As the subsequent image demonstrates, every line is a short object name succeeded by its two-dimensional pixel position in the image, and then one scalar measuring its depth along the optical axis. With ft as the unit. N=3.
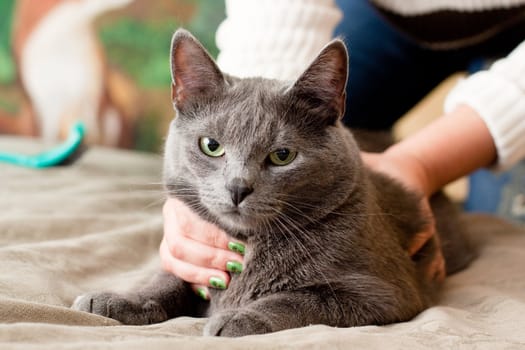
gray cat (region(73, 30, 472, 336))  1.84
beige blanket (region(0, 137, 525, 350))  1.61
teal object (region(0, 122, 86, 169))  3.21
